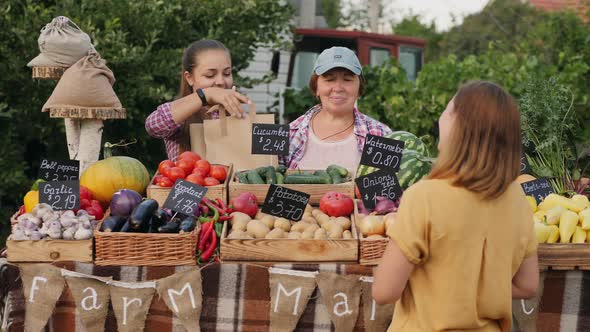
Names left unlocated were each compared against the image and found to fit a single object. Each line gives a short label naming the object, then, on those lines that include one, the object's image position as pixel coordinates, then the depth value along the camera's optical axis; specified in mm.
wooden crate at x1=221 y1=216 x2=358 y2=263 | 3420
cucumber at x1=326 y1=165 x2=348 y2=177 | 4184
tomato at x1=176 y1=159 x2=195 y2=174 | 4084
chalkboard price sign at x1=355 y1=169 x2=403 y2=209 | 3764
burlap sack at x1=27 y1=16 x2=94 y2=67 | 4184
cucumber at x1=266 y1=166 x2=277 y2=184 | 4030
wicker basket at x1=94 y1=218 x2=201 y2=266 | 3398
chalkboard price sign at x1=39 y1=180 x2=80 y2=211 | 3561
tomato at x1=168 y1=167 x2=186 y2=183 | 3973
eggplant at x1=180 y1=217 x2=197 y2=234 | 3469
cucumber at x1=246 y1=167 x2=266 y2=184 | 4031
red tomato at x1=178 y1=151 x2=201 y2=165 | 4152
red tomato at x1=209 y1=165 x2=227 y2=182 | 4105
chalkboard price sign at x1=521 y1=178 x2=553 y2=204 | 3967
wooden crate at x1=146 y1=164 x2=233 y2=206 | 3906
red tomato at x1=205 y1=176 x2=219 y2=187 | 3984
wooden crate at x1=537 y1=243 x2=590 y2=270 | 3488
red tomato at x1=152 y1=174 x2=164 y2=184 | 4046
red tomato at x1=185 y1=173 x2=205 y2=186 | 3954
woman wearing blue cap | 4727
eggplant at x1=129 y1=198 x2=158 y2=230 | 3445
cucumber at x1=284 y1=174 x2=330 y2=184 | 4047
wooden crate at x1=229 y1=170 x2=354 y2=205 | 3967
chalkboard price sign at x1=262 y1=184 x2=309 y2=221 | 3684
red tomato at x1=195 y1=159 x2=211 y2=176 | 4090
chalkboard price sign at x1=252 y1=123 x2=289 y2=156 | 4316
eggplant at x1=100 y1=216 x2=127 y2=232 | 3443
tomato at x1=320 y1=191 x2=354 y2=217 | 3805
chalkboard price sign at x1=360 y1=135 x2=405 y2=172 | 3996
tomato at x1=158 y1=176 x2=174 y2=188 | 3953
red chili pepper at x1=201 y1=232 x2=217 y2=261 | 3486
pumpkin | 3982
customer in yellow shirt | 2479
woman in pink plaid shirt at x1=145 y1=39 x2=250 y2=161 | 4535
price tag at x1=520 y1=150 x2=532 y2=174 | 4230
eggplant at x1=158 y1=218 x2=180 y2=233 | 3455
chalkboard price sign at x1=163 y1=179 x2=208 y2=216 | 3602
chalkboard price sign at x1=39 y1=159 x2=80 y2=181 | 3910
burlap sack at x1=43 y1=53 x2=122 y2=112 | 4168
